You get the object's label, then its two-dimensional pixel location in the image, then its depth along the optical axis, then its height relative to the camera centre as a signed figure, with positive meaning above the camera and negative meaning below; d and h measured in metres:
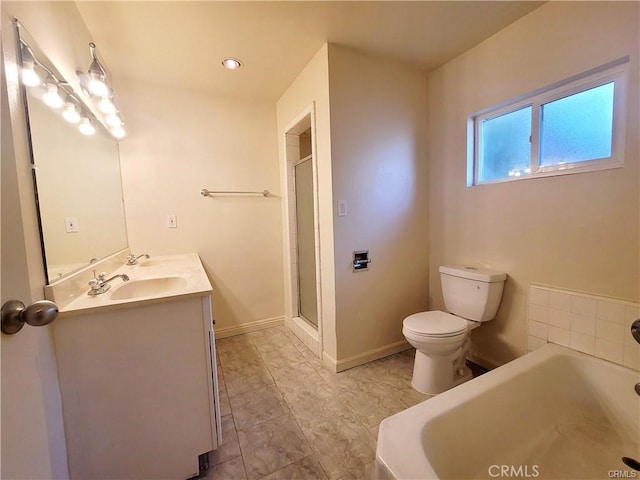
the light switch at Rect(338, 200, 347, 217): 1.84 +0.08
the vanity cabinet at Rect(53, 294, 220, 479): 0.97 -0.65
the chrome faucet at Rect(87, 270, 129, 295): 1.15 -0.27
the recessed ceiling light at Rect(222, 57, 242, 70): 1.87 +1.17
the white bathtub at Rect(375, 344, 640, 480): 0.94 -0.88
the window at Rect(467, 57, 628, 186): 1.29 +0.48
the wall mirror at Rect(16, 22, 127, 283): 0.98 +0.25
